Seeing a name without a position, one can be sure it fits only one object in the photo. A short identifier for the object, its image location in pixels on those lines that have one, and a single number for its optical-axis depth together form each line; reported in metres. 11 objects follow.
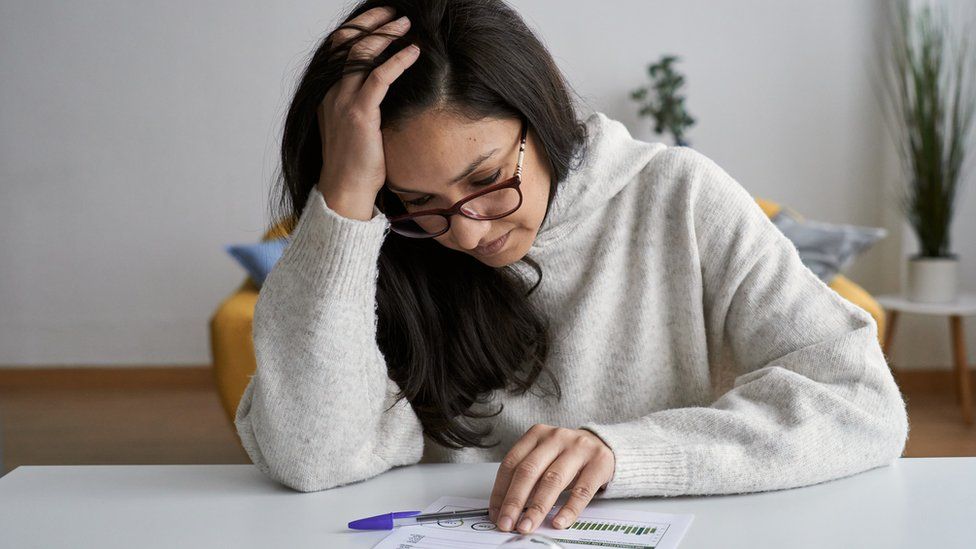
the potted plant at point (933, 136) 3.57
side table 3.49
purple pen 0.89
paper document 0.84
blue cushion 3.14
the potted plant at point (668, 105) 3.93
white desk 0.86
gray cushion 3.16
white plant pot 3.58
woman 1.02
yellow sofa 2.78
